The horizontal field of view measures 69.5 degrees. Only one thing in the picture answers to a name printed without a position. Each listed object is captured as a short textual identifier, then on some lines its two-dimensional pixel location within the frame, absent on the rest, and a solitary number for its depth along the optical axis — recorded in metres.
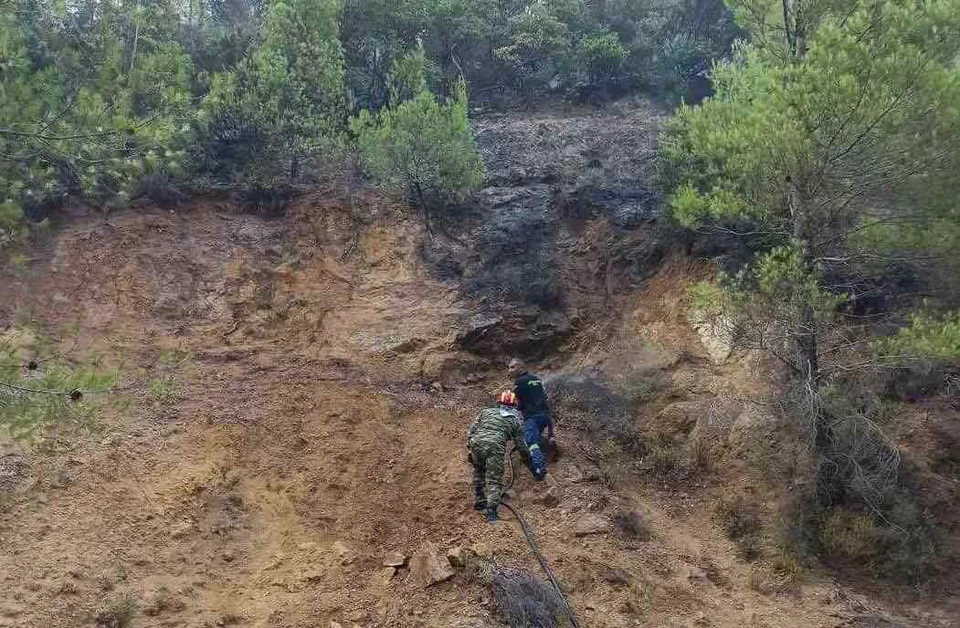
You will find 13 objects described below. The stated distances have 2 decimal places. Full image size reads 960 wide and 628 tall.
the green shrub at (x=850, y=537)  8.31
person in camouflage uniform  8.62
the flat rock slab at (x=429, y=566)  7.60
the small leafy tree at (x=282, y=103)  15.20
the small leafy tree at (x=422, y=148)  14.14
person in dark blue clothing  9.57
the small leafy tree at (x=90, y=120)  6.55
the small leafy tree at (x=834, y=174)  8.10
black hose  7.34
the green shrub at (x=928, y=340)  7.39
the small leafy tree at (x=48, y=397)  5.77
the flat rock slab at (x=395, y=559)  8.05
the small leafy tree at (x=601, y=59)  20.27
